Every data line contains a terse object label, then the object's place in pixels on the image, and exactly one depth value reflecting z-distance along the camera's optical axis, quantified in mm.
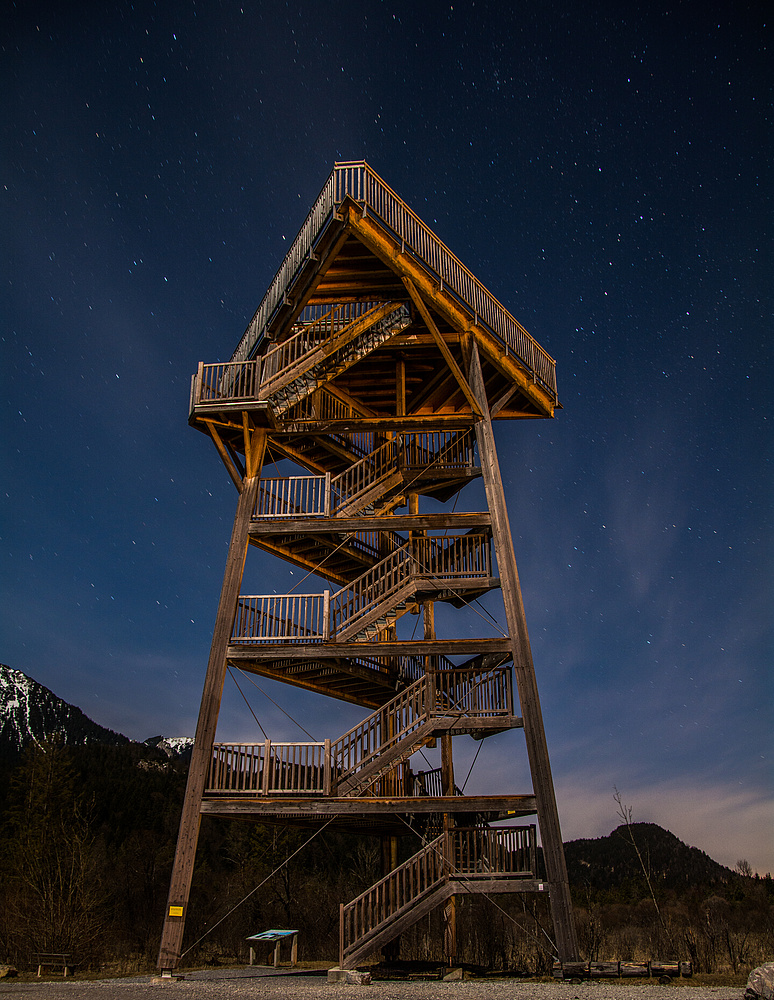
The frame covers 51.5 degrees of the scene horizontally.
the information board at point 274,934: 18645
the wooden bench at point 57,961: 20641
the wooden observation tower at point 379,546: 17672
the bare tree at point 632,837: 20094
